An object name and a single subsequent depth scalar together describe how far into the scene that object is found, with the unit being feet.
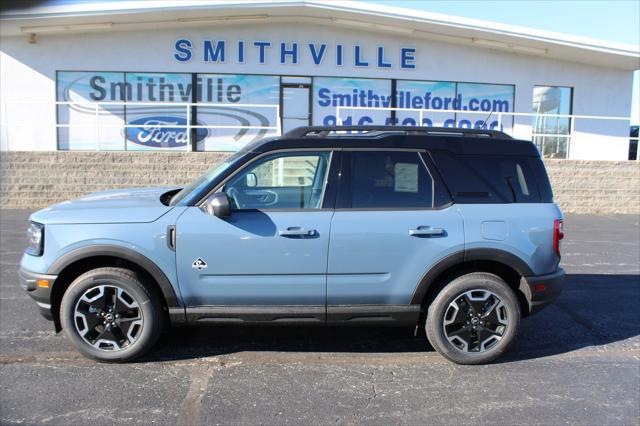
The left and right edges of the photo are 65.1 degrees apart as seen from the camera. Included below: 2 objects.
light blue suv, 12.35
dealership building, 47.42
